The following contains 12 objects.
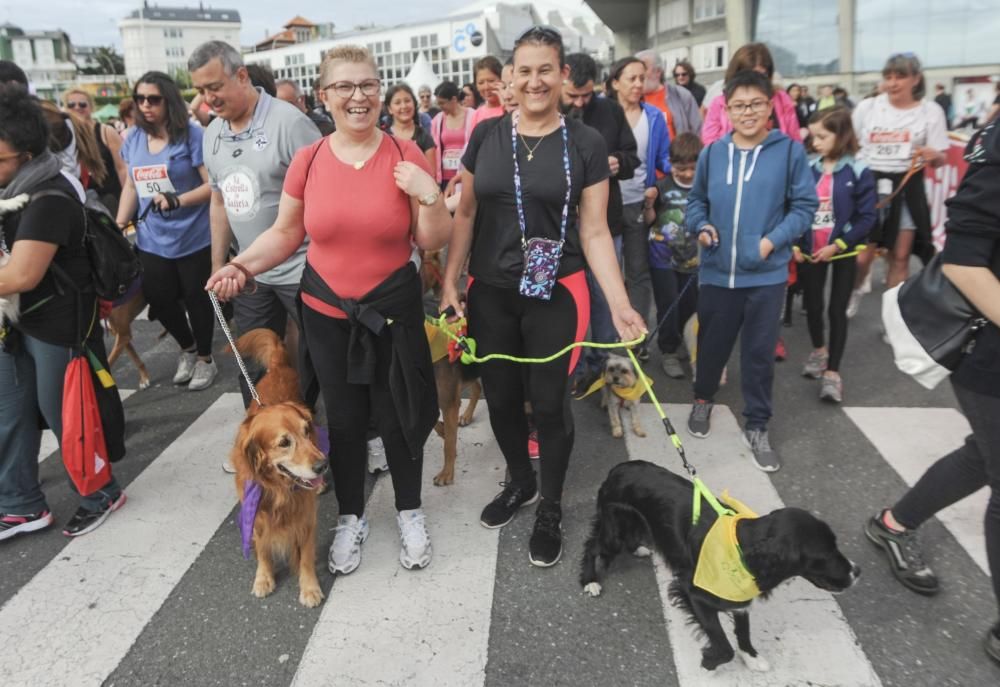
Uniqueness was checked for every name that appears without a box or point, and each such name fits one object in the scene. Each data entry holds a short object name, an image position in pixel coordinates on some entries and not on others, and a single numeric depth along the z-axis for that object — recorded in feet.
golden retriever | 8.75
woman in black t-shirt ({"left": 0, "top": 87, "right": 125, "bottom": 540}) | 9.30
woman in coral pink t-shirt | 8.37
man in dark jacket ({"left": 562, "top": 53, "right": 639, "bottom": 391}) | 13.42
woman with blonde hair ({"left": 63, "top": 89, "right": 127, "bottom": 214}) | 17.21
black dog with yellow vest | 7.11
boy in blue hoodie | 11.59
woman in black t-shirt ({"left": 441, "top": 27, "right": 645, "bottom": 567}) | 8.78
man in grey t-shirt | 10.75
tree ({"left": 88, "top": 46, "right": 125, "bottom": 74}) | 332.80
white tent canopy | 57.93
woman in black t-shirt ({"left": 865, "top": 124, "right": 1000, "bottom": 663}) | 6.71
